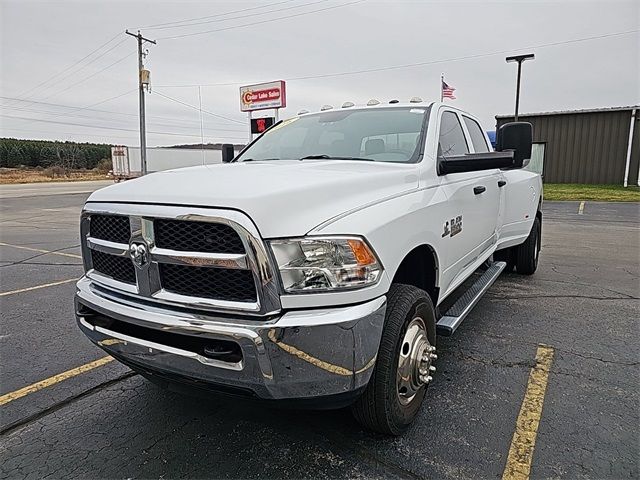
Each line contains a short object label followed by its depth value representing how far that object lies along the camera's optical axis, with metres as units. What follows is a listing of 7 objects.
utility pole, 31.84
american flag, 16.92
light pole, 18.41
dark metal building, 21.84
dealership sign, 19.88
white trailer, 38.12
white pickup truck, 1.96
